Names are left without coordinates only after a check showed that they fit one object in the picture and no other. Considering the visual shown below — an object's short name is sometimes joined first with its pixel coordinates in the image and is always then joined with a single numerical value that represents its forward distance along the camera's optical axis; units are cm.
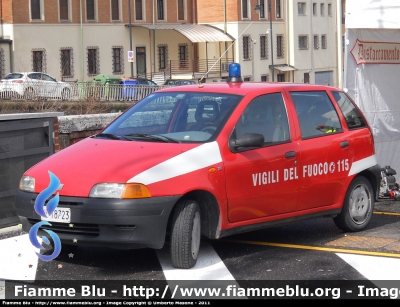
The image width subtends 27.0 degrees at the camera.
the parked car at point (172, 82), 5147
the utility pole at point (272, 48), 6562
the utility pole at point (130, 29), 5412
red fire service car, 679
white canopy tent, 1057
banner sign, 1143
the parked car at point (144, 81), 5120
